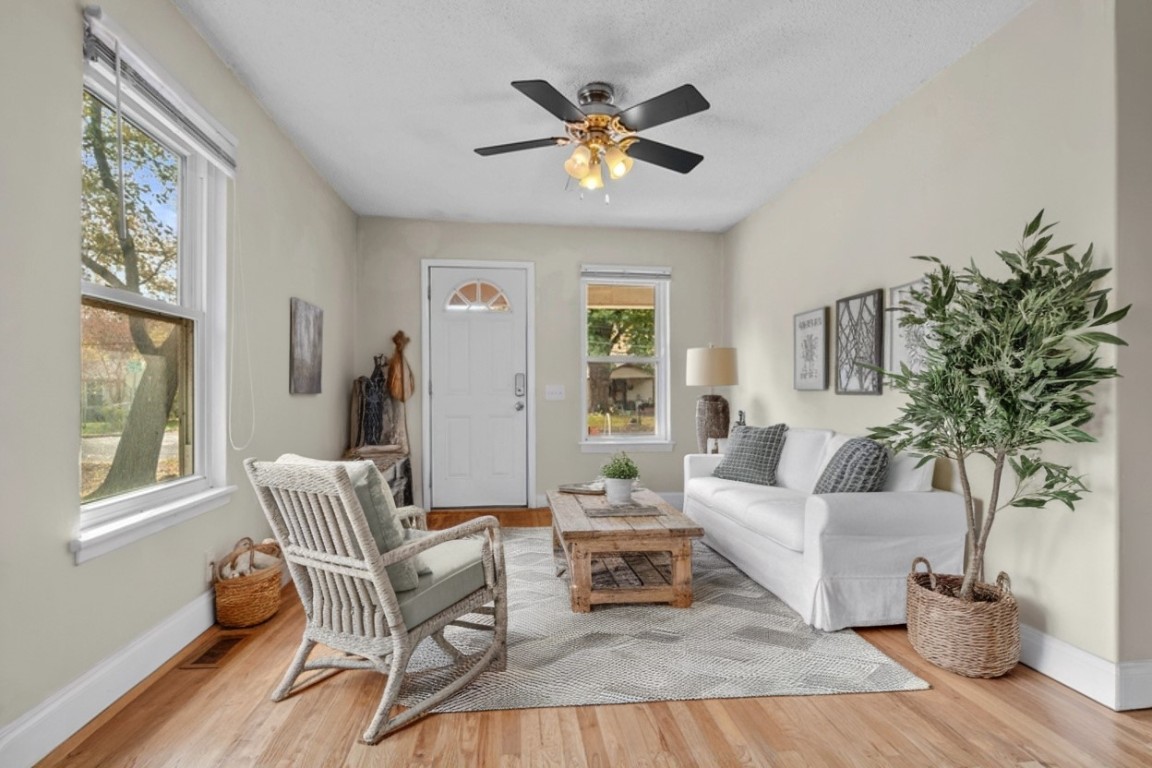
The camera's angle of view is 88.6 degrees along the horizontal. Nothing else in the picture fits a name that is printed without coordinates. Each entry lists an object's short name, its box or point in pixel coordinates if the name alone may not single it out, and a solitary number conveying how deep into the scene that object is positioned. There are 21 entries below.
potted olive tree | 1.95
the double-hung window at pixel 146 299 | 1.99
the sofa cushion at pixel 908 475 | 2.73
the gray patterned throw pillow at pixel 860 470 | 2.79
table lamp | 4.64
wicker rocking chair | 1.81
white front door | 5.18
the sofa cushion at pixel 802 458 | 3.53
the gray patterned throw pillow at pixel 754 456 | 3.80
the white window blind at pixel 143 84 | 1.89
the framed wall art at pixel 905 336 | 2.88
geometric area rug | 2.09
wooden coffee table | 2.77
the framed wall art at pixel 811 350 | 3.80
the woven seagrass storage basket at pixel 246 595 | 2.60
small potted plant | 3.29
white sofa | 2.56
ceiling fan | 2.63
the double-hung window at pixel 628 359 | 5.44
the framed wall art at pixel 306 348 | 3.54
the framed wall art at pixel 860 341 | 3.26
